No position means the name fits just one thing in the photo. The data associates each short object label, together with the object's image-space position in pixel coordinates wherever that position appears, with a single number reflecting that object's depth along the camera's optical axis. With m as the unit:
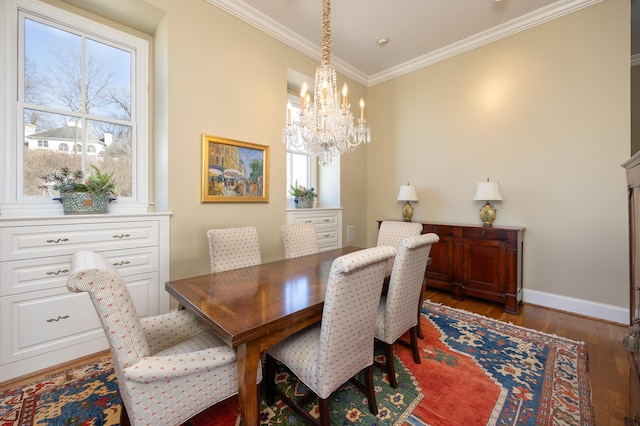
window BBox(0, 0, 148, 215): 2.12
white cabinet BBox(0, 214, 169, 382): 1.83
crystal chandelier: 2.21
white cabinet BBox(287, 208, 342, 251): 3.60
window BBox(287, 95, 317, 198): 4.02
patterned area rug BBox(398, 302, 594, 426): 1.54
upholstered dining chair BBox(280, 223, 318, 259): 2.63
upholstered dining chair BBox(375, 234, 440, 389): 1.66
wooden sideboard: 2.96
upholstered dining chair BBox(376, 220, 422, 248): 2.68
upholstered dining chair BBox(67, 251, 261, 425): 0.96
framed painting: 2.74
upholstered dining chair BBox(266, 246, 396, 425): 1.21
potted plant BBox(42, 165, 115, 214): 2.16
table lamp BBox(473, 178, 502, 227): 3.20
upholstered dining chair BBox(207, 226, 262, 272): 2.17
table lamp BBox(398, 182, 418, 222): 3.90
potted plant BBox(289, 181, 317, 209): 3.77
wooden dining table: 1.14
